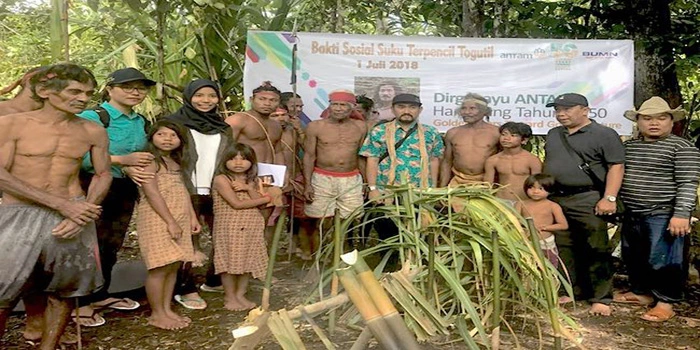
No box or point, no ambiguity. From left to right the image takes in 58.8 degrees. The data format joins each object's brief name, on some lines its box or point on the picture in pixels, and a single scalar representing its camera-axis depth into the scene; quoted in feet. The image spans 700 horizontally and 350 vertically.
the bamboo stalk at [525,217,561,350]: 9.00
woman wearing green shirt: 12.00
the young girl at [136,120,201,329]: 11.98
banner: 17.81
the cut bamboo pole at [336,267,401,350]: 5.71
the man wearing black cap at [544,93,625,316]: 13.82
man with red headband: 16.01
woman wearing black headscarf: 13.39
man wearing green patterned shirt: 15.31
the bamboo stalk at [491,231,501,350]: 8.30
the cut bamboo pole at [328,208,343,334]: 9.02
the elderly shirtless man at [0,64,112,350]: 9.46
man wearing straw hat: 13.17
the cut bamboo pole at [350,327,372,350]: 6.52
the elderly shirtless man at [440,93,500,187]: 15.30
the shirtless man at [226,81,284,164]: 15.15
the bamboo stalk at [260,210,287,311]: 7.59
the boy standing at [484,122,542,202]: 14.62
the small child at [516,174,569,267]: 13.97
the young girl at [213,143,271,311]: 13.21
